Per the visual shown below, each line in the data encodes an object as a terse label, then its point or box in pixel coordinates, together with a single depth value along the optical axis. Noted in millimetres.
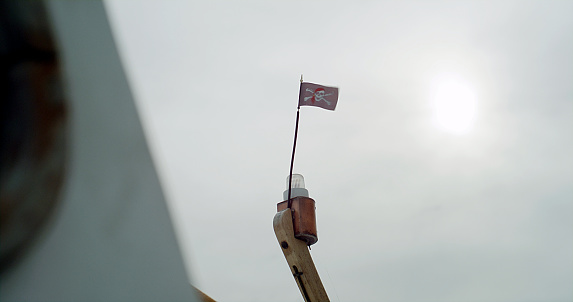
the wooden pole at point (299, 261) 4605
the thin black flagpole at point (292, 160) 4911
